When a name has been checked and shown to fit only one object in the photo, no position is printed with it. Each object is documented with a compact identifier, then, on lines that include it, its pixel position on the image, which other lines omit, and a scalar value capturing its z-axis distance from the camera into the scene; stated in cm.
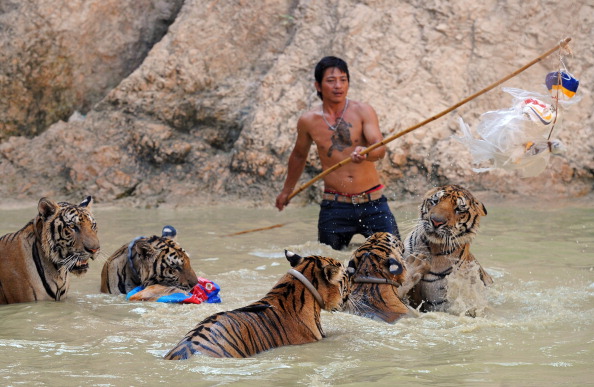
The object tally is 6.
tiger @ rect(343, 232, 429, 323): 1094
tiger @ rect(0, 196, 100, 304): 1242
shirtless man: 1487
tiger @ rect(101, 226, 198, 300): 1312
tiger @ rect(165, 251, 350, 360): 873
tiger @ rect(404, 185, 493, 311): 1168
